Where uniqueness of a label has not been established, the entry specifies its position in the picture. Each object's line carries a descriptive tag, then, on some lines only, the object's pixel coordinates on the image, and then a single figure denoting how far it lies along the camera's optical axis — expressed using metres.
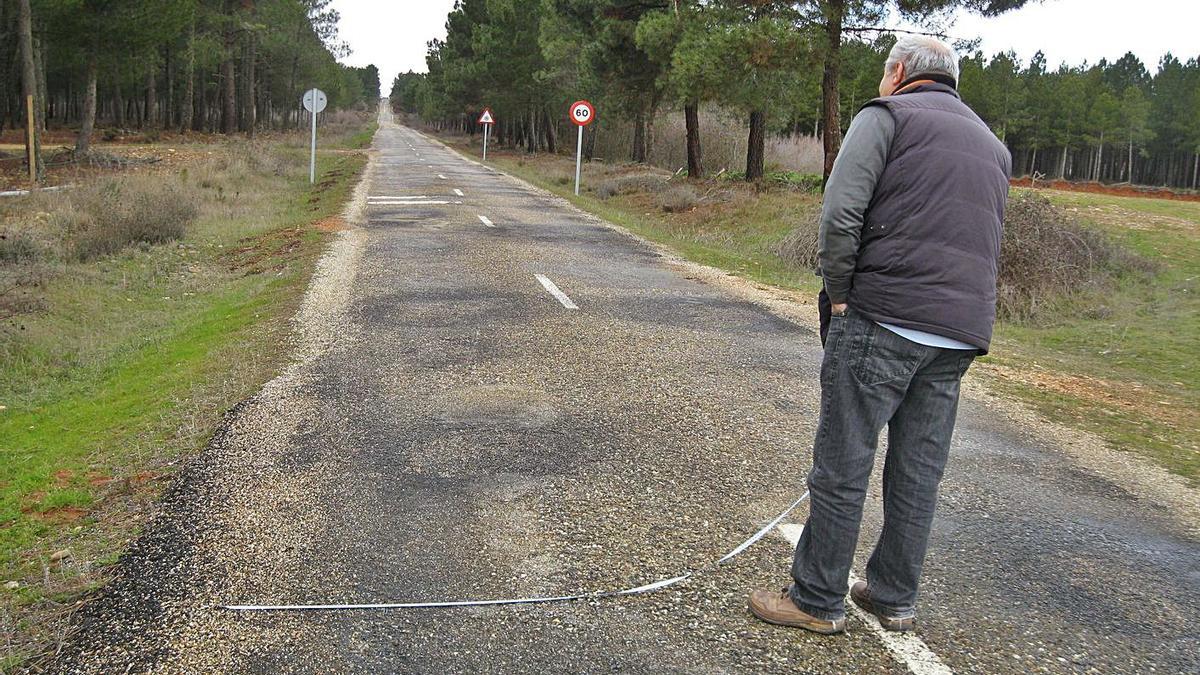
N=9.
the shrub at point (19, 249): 13.27
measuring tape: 3.61
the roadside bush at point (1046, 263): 12.90
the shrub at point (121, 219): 15.19
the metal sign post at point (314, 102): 27.84
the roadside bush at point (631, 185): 27.33
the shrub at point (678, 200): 23.00
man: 3.20
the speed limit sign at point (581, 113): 26.85
